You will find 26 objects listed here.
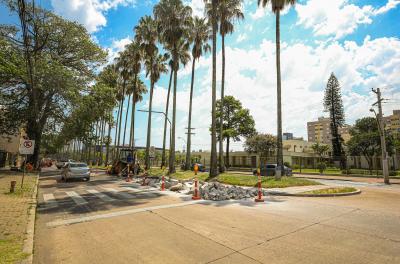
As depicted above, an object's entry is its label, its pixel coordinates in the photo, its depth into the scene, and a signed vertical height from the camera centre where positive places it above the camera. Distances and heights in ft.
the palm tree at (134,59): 123.24 +48.68
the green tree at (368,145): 166.91 +11.67
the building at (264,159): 190.72 +1.16
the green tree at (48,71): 77.06 +25.78
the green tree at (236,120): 188.47 +29.32
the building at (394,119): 389.80 +69.76
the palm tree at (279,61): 64.69 +26.28
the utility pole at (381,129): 79.46 +10.89
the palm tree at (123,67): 147.66 +52.38
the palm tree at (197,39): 102.73 +48.37
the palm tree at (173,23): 92.02 +49.02
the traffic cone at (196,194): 40.45 -5.61
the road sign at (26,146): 46.80 +1.49
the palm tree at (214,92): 74.69 +20.21
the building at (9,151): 135.44 +1.88
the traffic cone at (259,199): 37.92 -5.77
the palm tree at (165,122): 117.29 +17.34
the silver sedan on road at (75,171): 70.18 -4.25
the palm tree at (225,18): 86.18 +48.82
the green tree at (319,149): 215.37 +10.54
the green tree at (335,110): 188.85 +39.12
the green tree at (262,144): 183.83 +11.36
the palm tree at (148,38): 108.99 +51.17
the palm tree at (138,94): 141.39 +38.36
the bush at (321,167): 126.50 -2.74
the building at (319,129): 485.15 +61.98
